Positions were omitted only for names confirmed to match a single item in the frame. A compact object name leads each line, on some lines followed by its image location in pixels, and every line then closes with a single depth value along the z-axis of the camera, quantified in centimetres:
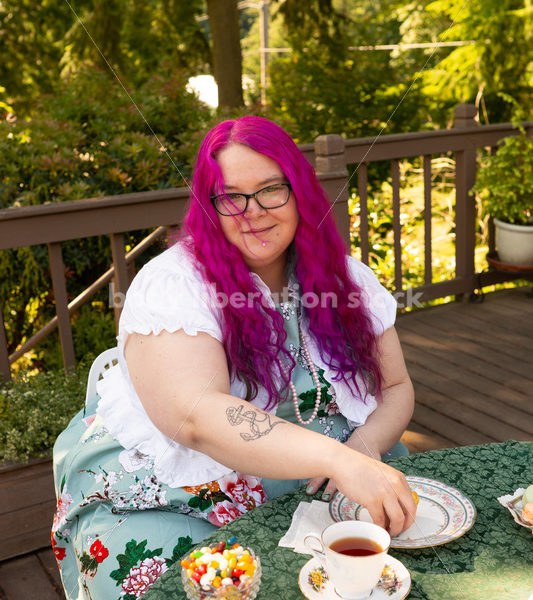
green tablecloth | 96
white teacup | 89
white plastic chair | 173
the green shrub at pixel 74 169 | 319
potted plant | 374
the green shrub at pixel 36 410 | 210
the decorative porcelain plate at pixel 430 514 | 106
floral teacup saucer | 93
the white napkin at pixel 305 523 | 105
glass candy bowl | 90
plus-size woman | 129
